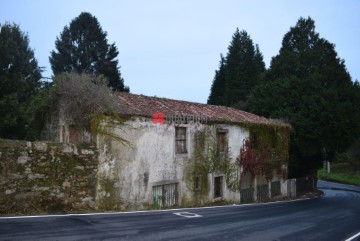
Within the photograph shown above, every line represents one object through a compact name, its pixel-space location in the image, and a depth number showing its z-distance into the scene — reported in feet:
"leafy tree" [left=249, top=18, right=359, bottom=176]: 89.92
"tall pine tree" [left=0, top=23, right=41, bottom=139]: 69.31
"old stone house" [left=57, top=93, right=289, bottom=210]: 49.14
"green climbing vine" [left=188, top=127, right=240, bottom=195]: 62.90
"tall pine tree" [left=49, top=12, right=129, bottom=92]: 151.04
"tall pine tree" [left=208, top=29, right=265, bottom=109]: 168.86
